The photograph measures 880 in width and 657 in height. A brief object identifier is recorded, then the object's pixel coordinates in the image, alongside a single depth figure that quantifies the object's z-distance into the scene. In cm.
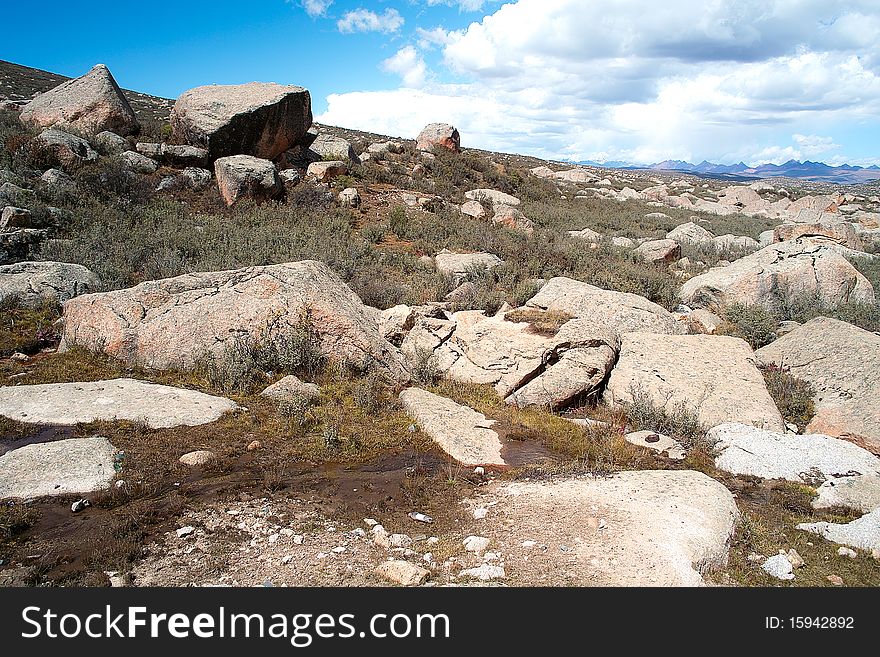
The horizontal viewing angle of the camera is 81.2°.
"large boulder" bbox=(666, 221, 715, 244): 1998
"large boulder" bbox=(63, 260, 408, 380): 730
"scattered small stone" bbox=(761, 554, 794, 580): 374
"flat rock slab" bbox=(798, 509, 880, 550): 421
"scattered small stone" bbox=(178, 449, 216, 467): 497
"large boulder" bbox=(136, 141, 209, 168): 1744
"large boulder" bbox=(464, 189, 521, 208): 2284
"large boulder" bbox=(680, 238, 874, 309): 1176
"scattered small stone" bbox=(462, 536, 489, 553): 383
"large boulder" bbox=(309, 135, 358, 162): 2262
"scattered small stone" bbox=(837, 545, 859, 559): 410
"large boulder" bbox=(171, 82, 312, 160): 1819
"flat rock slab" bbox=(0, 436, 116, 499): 439
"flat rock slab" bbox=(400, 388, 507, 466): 557
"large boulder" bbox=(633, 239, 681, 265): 1614
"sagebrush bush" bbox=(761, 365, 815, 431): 712
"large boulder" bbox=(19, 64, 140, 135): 1775
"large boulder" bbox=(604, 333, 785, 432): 673
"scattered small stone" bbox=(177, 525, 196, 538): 389
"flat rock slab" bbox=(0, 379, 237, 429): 567
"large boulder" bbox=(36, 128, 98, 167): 1461
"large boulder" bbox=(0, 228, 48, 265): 1045
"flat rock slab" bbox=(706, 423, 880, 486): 552
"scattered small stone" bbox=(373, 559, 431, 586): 344
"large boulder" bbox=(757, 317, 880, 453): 652
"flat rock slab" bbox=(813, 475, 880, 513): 490
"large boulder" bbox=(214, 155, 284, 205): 1612
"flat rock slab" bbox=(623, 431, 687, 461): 591
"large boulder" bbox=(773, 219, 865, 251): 1484
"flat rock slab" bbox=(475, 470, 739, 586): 362
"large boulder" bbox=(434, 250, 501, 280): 1261
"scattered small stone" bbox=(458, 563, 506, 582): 353
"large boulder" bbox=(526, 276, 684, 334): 891
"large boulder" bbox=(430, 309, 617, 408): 716
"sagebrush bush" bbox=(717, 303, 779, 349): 972
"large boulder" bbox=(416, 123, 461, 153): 3062
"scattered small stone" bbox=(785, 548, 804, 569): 390
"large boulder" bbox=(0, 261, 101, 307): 873
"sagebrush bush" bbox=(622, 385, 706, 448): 639
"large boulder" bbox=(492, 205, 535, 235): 1927
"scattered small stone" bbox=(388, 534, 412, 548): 390
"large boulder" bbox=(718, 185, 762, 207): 4294
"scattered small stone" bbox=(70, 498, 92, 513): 415
